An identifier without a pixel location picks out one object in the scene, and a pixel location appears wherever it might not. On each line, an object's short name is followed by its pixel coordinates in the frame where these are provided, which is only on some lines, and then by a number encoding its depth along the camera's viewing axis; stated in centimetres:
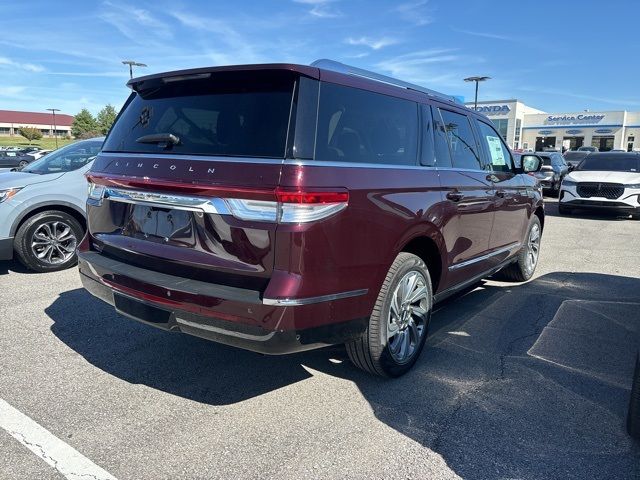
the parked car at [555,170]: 1823
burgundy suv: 264
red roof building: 10375
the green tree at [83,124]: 8256
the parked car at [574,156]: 2512
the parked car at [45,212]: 605
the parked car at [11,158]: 2395
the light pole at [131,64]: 3098
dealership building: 6278
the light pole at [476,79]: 3751
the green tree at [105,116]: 8706
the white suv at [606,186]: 1225
